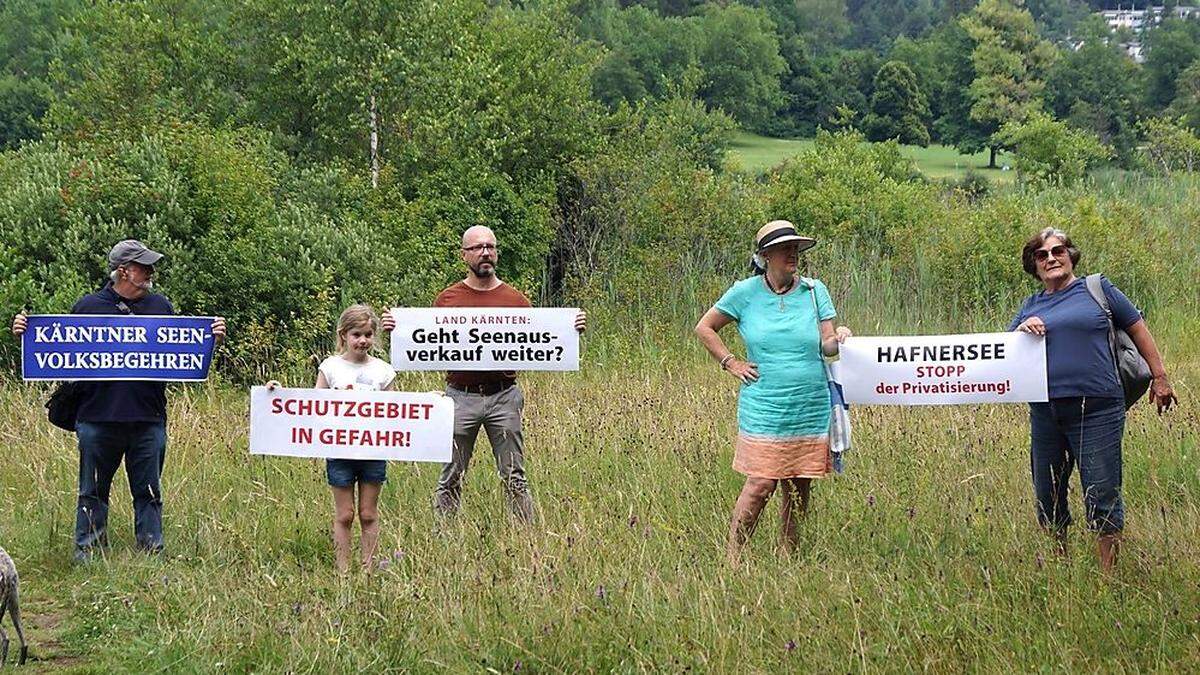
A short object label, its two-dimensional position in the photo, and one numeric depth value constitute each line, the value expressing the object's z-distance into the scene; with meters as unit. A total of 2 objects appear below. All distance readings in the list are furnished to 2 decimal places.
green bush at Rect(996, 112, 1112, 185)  45.94
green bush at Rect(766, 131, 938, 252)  28.69
